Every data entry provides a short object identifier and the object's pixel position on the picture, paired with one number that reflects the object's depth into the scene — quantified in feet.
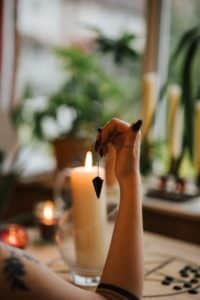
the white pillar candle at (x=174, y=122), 6.99
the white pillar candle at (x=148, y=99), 7.24
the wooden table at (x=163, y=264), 4.19
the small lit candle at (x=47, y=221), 5.37
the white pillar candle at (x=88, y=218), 4.34
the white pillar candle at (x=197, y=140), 6.65
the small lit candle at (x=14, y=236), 5.01
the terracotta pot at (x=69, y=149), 7.64
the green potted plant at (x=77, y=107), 7.61
